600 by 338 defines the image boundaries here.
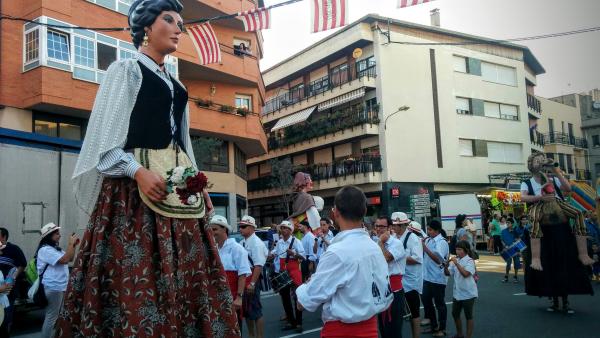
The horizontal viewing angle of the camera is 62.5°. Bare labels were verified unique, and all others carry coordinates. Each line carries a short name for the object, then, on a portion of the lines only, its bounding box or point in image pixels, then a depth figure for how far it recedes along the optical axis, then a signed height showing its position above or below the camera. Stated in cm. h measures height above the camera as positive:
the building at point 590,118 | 5478 +964
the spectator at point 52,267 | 790 -69
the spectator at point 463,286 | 771 -121
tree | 3928 +312
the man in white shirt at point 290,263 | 957 -100
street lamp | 3414 +703
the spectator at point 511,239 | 1485 -105
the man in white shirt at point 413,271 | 811 -100
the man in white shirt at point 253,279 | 777 -99
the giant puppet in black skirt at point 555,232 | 809 -46
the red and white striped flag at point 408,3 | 951 +399
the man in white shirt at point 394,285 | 658 -107
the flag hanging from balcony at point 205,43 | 1380 +496
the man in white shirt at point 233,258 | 722 -59
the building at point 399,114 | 3581 +763
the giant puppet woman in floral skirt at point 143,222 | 230 +0
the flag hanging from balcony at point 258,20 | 1112 +443
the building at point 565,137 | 5019 +698
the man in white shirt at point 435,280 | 854 -124
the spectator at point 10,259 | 816 -54
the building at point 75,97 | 948 +515
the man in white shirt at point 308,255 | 1184 -96
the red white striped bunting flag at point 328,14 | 1034 +420
